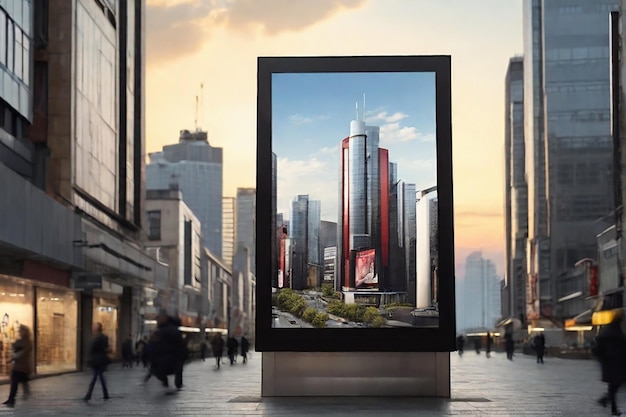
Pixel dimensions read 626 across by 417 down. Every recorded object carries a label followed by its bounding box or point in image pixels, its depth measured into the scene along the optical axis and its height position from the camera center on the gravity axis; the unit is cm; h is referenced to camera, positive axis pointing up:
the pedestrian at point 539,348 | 4657 -207
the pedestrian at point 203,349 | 4123 -194
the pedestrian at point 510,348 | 5067 -219
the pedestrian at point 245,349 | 3931 -165
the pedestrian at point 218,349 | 3745 -170
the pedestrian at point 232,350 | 3800 -163
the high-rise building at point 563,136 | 8519 +1440
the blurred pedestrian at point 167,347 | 1836 -73
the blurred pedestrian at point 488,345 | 5566 -214
